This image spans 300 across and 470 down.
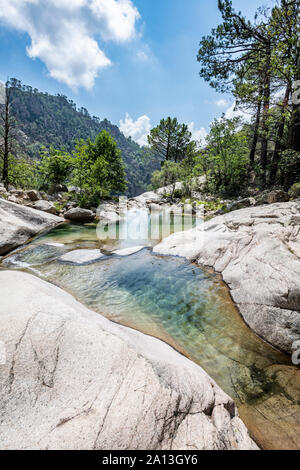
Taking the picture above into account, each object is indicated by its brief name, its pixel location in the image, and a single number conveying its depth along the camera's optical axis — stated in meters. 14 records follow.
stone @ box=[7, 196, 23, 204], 13.55
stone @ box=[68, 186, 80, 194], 22.72
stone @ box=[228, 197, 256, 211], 13.40
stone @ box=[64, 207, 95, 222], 14.16
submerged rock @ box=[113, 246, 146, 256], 7.69
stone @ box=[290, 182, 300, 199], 10.67
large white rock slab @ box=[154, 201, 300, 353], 3.46
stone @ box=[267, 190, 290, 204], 11.00
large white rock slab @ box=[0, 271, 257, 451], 1.48
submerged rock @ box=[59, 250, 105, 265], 6.70
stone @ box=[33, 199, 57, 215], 14.00
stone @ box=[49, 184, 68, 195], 23.45
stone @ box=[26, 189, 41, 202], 15.55
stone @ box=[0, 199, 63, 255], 7.74
